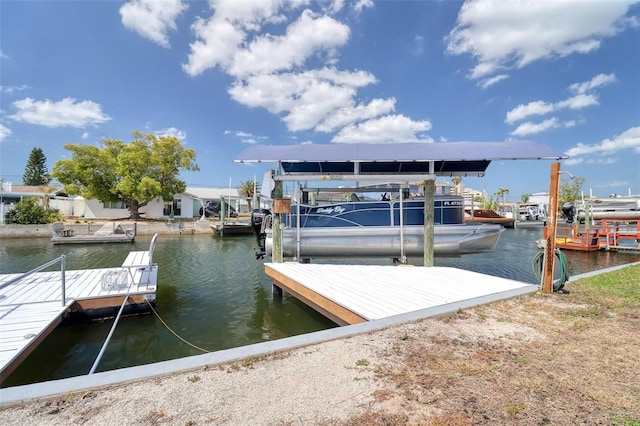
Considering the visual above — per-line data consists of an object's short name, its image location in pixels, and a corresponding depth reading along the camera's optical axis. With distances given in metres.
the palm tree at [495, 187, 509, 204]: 66.38
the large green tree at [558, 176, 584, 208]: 47.75
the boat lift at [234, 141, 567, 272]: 7.53
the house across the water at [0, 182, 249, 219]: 32.78
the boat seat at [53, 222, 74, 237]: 20.98
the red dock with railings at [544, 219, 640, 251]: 16.56
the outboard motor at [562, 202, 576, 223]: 7.73
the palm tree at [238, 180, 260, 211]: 53.04
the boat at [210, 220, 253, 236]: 26.19
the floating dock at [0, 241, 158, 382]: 4.06
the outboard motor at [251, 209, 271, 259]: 9.35
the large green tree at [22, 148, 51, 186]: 60.30
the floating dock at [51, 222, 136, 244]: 19.98
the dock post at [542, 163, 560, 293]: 5.40
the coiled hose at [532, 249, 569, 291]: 5.50
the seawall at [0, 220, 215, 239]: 22.20
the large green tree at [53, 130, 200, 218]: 28.80
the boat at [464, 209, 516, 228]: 35.96
